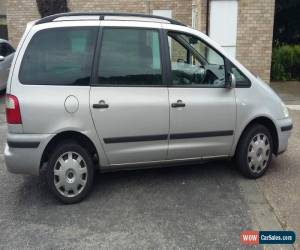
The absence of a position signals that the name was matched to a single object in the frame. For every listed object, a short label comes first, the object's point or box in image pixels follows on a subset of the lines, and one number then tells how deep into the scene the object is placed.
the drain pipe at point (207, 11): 6.73
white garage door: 6.74
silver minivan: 2.82
